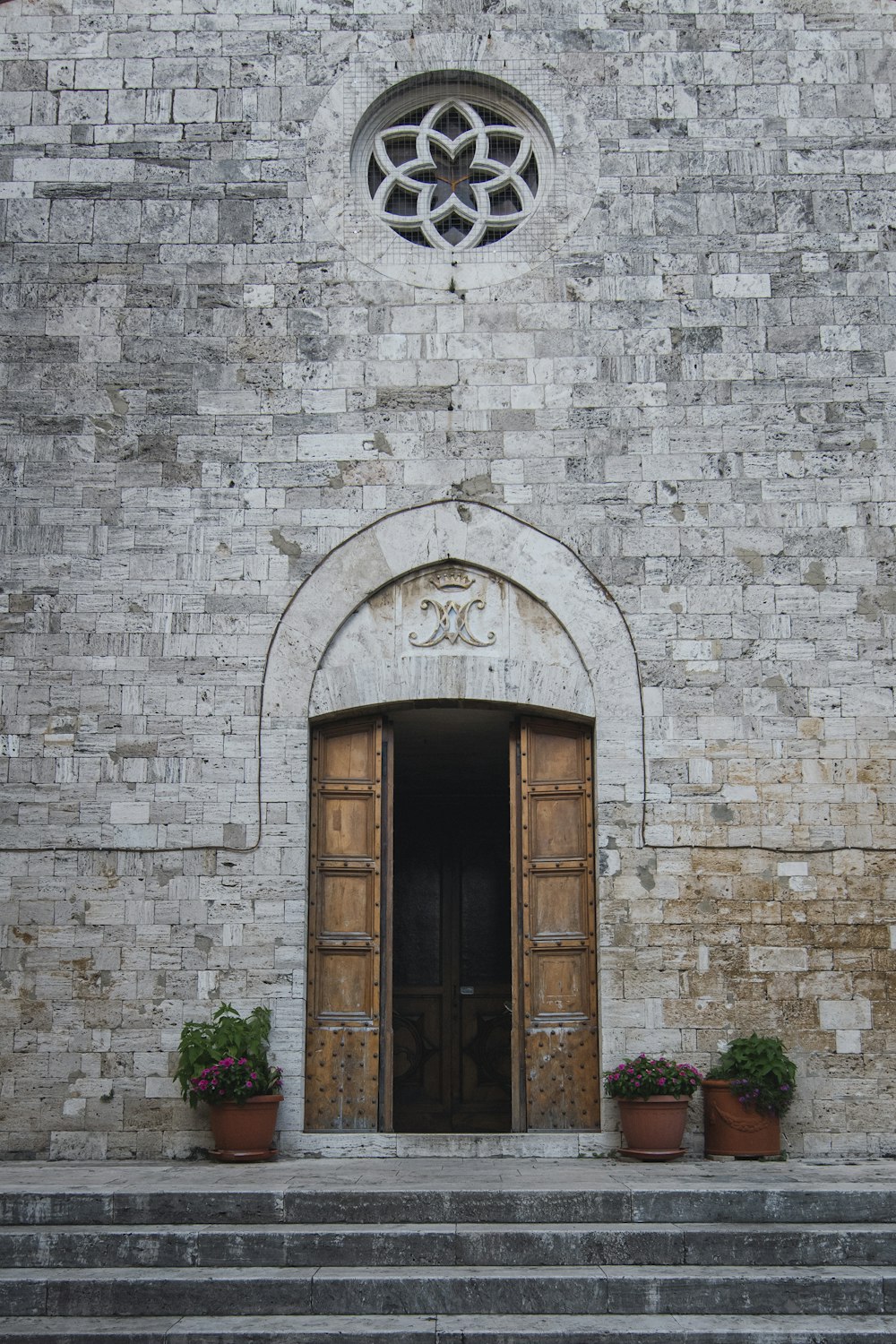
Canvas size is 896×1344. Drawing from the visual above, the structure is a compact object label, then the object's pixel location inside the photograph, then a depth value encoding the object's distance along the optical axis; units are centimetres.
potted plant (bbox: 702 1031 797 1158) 820
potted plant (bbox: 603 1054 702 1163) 814
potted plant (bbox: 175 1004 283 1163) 812
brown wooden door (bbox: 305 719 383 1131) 868
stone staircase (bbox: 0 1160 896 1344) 604
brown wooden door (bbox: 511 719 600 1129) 873
